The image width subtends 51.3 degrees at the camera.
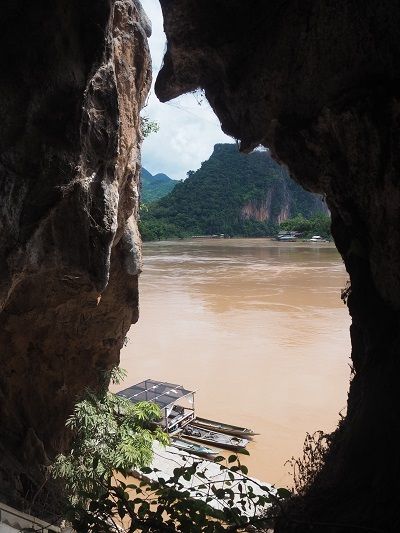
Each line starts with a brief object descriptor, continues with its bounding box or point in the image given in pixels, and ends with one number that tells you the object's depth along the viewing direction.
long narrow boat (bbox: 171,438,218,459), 9.68
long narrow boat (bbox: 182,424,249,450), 10.41
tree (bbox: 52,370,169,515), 5.98
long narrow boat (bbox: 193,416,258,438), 11.05
